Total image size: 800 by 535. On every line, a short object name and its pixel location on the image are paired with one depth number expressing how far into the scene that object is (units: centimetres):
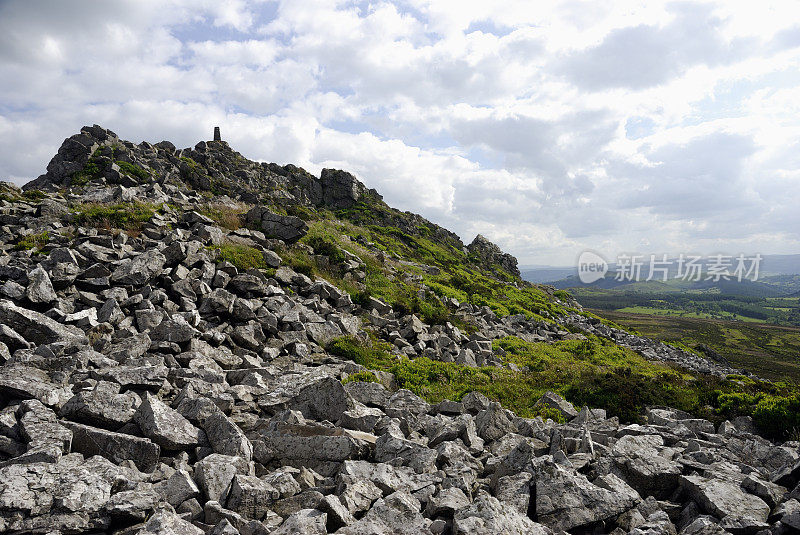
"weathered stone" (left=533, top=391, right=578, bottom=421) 1448
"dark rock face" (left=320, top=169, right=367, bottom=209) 11325
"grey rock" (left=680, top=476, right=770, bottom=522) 632
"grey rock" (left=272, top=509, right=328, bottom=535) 543
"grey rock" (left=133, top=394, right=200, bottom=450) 743
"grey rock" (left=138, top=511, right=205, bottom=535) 509
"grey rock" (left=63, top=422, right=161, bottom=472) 704
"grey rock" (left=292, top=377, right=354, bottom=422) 1029
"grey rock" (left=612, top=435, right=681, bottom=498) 761
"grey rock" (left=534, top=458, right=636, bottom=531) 638
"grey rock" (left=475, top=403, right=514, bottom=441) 1049
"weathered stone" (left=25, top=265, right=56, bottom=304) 1345
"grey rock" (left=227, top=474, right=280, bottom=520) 618
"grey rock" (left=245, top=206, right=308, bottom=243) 3017
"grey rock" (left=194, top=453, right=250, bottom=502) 629
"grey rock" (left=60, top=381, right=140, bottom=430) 762
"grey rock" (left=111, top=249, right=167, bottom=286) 1613
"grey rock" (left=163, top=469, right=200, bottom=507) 607
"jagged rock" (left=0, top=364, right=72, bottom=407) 788
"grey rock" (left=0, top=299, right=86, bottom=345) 1099
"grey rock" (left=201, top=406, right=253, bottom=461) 761
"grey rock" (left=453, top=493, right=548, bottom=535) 564
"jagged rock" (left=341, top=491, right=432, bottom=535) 568
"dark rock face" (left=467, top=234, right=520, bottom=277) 10988
